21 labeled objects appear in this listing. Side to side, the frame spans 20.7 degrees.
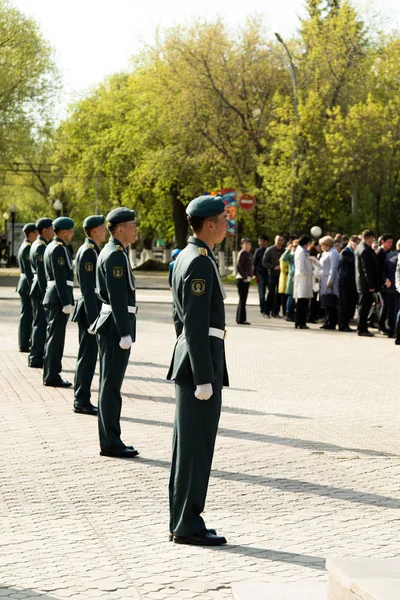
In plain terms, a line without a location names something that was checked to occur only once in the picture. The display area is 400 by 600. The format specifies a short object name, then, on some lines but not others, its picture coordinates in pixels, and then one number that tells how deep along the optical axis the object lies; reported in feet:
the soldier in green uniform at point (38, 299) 45.44
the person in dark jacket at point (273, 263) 77.71
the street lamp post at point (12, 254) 181.35
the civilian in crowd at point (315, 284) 73.05
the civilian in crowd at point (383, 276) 65.32
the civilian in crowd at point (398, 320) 57.93
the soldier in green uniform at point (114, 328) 26.84
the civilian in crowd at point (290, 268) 74.08
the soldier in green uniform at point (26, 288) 49.83
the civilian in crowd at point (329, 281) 69.41
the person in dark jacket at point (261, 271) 79.30
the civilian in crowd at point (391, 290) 64.95
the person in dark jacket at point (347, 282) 67.92
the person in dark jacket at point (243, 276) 73.26
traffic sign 114.21
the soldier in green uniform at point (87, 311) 33.32
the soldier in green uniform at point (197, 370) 18.56
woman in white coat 69.82
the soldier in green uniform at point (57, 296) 39.42
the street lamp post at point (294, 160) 122.11
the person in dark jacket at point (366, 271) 63.36
